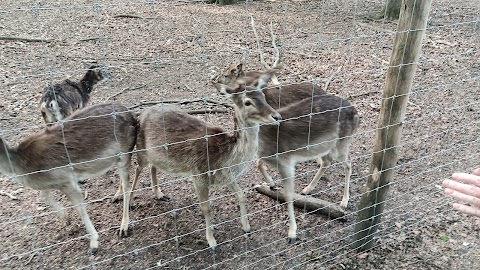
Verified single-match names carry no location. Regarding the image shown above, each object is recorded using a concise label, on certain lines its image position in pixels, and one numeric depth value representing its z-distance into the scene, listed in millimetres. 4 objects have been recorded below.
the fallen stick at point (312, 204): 4422
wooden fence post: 3264
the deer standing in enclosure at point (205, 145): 3898
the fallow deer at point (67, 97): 5062
